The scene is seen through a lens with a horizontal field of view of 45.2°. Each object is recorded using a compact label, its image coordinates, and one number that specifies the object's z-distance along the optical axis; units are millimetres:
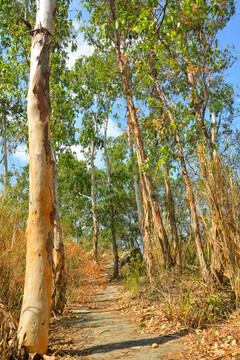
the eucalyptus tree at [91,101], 15453
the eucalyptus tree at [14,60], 7887
